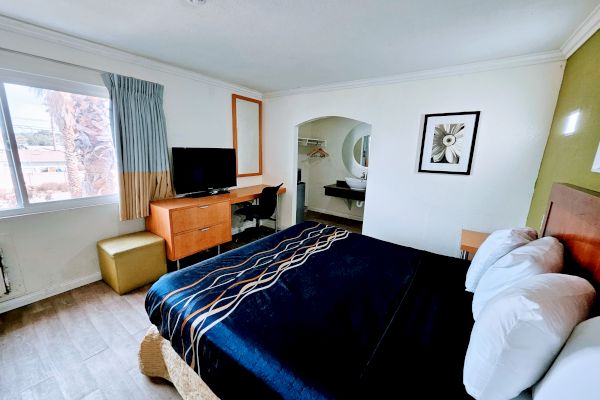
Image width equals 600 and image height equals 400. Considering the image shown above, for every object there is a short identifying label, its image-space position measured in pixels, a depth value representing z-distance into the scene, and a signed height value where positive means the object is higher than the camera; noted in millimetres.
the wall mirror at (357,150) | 4754 +128
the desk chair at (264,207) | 3539 -810
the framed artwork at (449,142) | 2574 +194
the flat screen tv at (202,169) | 2945 -233
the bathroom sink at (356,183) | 4510 -516
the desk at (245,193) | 3250 -588
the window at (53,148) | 1966 -10
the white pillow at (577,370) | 553 -503
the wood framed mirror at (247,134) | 3730 +315
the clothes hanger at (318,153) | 5262 +51
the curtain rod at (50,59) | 1870 +742
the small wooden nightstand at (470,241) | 2146 -767
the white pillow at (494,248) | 1333 -502
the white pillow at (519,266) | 1055 -471
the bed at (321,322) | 903 -806
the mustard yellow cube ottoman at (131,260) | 2271 -1103
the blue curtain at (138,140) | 2394 +96
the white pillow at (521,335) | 688 -518
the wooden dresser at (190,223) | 2543 -821
